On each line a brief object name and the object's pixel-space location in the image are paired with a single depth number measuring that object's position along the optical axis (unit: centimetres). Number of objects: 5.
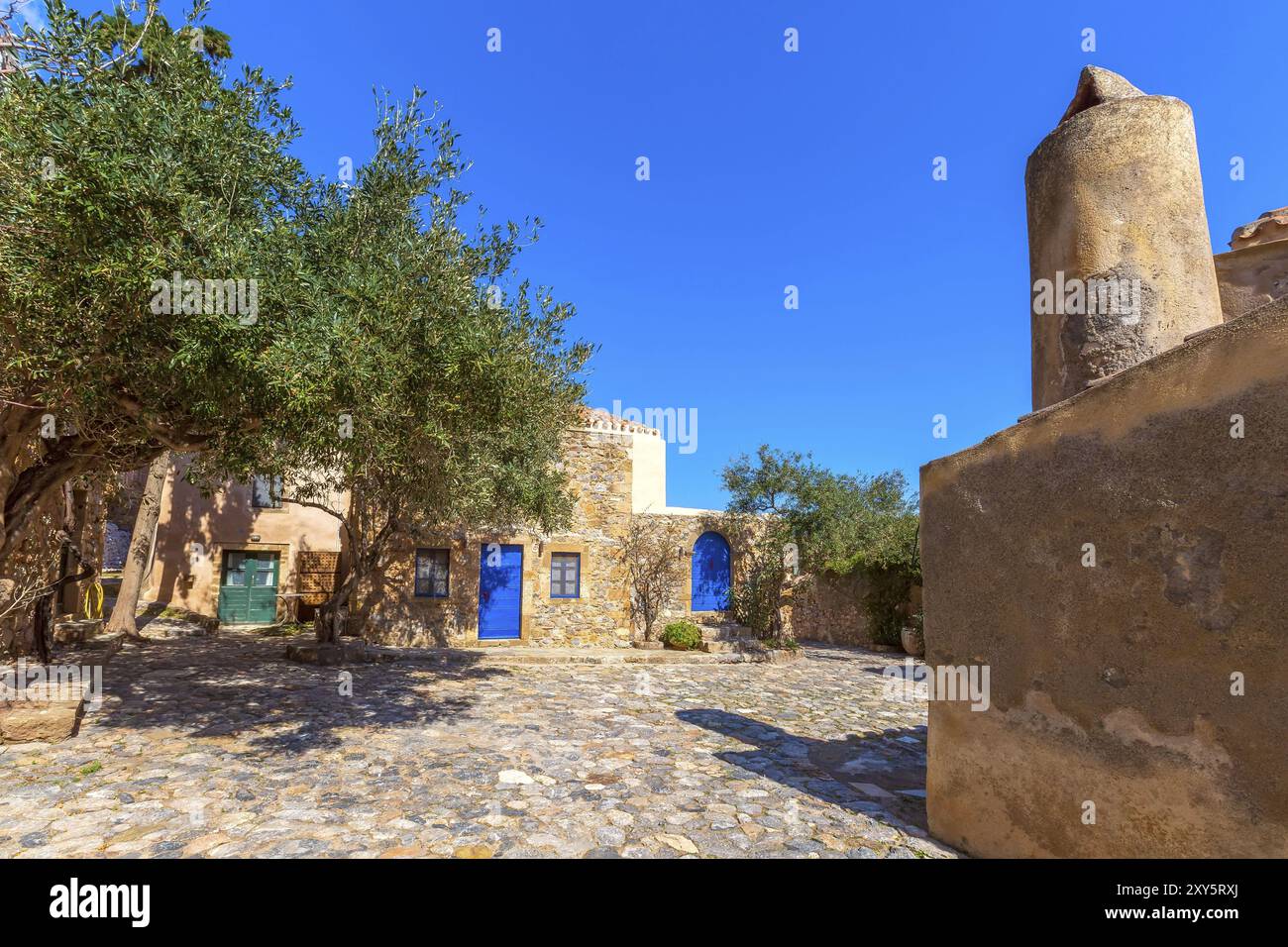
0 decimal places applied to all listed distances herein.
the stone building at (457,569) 1630
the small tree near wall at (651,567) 1830
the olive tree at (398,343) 543
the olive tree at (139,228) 489
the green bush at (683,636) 1686
